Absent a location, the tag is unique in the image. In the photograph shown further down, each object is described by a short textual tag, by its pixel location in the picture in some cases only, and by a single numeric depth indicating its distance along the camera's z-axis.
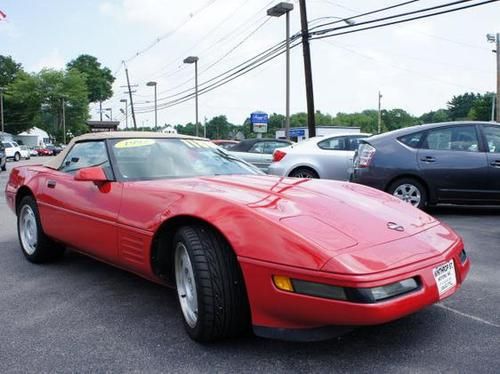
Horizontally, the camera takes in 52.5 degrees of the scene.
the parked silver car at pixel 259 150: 12.15
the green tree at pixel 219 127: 111.18
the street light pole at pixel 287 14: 20.36
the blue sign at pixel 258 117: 37.91
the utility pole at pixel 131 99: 54.26
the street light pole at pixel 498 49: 25.10
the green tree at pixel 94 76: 87.44
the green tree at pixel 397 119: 118.38
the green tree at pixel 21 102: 68.06
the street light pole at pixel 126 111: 76.63
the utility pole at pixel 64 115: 70.31
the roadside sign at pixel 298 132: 57.50
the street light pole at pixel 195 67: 34.66
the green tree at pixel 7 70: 78.88
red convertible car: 2.36
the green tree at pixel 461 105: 100.44
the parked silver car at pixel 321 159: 9.55
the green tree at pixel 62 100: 69.69
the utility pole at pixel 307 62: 17.36
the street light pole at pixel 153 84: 48.56
